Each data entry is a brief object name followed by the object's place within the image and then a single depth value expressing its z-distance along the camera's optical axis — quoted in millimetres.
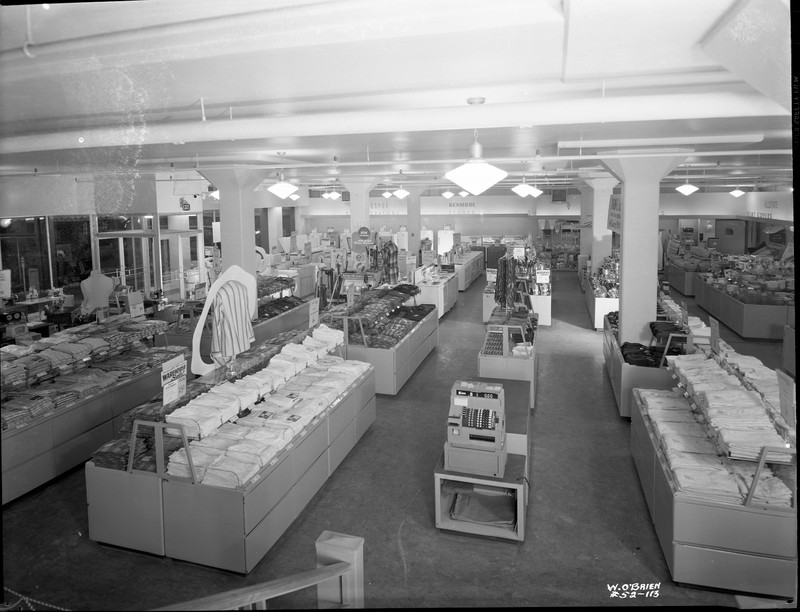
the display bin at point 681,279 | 20188
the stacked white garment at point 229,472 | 5086
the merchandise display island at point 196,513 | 5055
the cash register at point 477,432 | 5562
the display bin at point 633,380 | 8477
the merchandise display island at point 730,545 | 4641
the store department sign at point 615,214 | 11955
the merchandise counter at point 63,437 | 6254
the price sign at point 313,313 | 8703
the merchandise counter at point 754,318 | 13477
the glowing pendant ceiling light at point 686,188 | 14414
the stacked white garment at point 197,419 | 5371
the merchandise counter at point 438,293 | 16438
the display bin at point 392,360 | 9823
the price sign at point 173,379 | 5473
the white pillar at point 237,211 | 11852
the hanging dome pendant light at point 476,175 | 4883
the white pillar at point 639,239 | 10258
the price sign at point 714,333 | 7266
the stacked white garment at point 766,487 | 4658
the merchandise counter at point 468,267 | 21578
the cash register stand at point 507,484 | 5535
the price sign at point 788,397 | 3705
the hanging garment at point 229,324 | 6289
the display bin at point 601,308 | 14969
